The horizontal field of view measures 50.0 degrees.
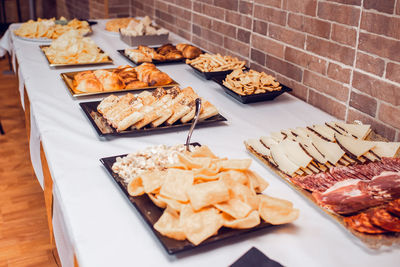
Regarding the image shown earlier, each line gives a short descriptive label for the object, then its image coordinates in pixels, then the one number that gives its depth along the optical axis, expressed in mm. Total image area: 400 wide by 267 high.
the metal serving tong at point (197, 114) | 1087
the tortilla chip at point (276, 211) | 829
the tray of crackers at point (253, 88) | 1560
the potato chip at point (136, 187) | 898
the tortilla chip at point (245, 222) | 791
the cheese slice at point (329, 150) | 1053
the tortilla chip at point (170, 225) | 771
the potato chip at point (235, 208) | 800
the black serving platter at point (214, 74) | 1804
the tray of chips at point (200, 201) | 779
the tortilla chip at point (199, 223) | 763
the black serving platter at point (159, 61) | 2055
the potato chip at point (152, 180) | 873
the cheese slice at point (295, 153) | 1033
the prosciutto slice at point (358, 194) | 882
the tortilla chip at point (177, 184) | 827
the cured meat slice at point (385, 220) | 807
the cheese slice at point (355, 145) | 1077
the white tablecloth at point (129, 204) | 786
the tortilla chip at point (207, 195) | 795
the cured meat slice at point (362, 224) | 816
